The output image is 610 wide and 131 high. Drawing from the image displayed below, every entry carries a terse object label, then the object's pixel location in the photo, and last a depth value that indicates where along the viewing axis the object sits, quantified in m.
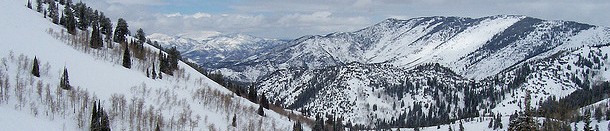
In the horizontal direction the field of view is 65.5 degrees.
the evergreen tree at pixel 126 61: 117.62
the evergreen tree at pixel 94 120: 74.49
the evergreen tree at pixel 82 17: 143.00
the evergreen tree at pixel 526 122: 61.69
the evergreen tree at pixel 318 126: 165.94
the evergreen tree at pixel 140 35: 172.26
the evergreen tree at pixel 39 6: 148.30
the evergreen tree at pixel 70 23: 130.98
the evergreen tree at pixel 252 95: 180.32
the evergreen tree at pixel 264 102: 165.51
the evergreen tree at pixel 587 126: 116.75
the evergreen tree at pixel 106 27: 139.77
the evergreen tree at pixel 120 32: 143.88
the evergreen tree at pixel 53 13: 137.50
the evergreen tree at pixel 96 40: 120.88
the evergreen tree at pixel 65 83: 84.77
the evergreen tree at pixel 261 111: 144.50
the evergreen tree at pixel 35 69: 83.80
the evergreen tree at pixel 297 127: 141.02
